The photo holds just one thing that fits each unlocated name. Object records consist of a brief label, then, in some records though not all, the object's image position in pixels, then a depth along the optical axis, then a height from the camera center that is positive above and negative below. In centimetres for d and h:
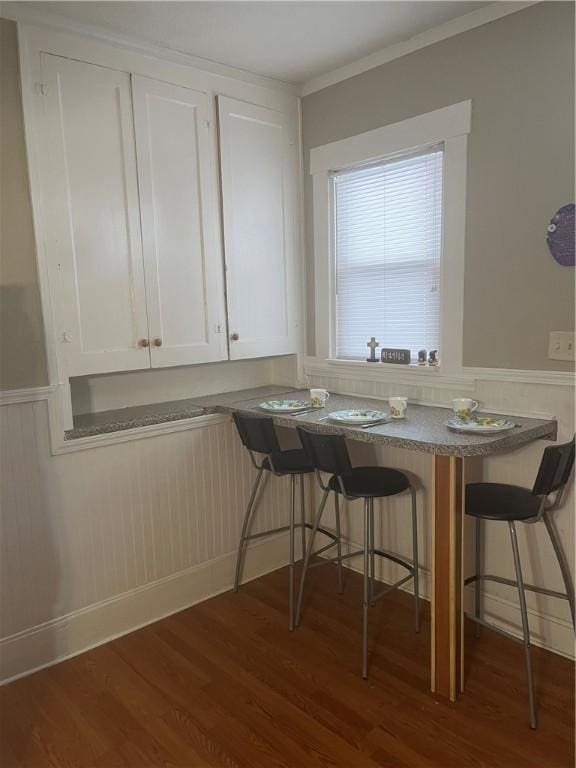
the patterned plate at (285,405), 270 -47
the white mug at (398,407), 248 -45
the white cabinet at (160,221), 236 +40
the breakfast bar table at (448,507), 201 -72
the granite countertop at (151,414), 248 -48
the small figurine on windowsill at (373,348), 290 -23
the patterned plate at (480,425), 213 -47
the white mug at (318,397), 277 -44
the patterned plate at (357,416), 239 -48
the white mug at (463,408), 232 -43
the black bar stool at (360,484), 223 -75
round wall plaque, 215 +23
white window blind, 266 +24
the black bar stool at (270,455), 258 -70
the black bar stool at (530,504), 196 -76
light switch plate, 219 -18
